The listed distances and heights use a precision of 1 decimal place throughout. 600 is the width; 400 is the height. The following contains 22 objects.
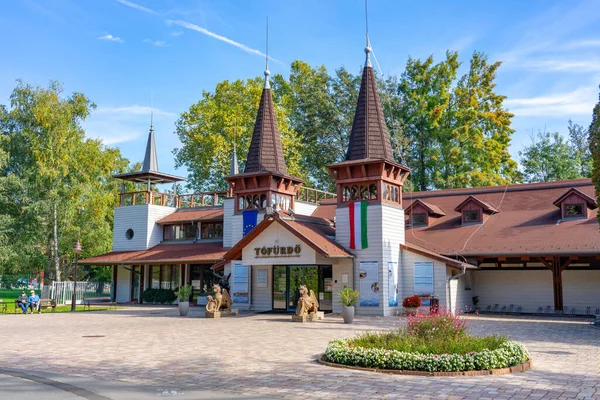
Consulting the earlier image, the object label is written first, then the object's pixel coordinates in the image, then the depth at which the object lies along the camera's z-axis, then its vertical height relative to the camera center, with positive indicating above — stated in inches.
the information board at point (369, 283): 962.7 -10.5
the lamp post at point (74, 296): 1127.2 -38.7
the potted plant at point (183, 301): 970.1 -41.5
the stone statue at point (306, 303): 856.3 -40.0
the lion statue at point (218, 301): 948.6 -40.4
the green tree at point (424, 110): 1672.0 +491.7
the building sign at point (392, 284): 967.6 -12.2
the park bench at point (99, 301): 1350.6 -64.4
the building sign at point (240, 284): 1099.3 -14.3
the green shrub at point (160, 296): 1341.0 -45.5
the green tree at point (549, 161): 1792.6 +370.7
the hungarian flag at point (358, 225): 982.4 +88.4
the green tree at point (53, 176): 1560.0 +275.4
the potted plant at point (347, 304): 806.5 -38.2
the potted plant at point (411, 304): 914.7 -42.8
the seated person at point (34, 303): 1090.7 -50.7
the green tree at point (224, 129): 1717.5 +445.0
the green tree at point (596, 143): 619.2 +143.8
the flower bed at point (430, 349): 397.4 -53.3
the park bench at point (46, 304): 1116.5 -57.8
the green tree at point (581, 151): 1812.4 +420.5
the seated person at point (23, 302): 1076.5 -48.4
